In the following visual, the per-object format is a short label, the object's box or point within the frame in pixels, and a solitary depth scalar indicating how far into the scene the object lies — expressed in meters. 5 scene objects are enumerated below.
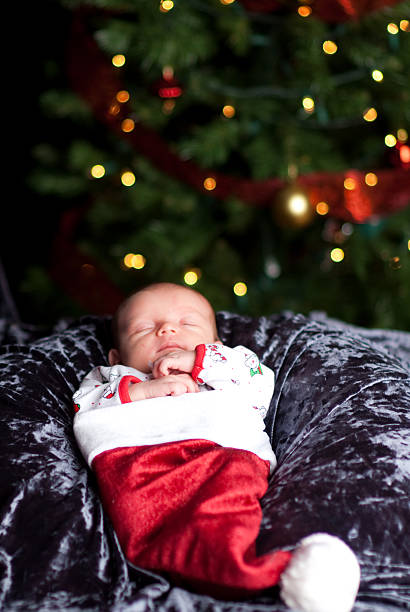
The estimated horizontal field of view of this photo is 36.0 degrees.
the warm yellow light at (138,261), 2.75
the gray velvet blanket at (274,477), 1.10
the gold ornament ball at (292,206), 2.42
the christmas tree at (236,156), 2.39
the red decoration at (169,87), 2.55
